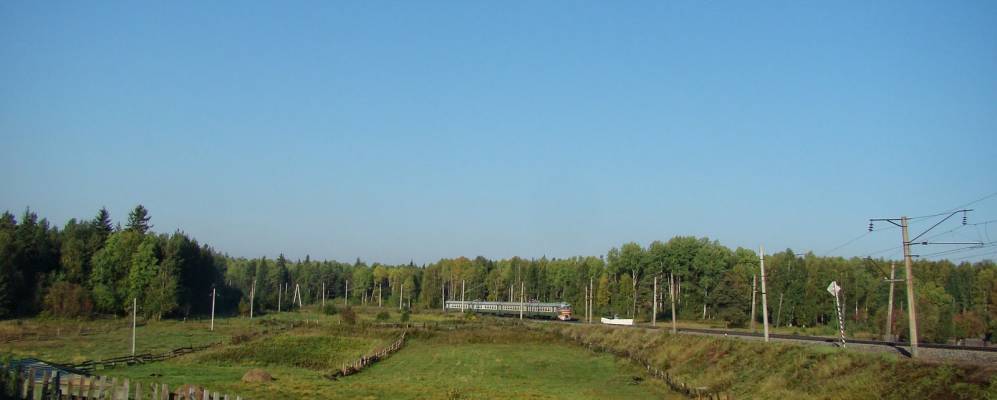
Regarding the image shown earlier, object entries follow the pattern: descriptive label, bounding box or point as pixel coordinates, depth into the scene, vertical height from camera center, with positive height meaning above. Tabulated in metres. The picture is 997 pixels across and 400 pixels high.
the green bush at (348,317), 98.86 -5.52
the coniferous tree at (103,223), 122.63 +9.05
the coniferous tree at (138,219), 134.12 +10.58
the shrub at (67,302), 96.94 -3.72
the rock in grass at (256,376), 39.78 -5.56
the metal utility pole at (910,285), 33.31 -0.03
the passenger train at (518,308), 118.75 -5.02
